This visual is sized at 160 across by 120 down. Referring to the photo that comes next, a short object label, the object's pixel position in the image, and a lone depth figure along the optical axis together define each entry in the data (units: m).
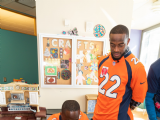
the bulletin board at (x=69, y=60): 1.95
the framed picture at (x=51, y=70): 1.97
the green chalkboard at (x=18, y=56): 3.06
